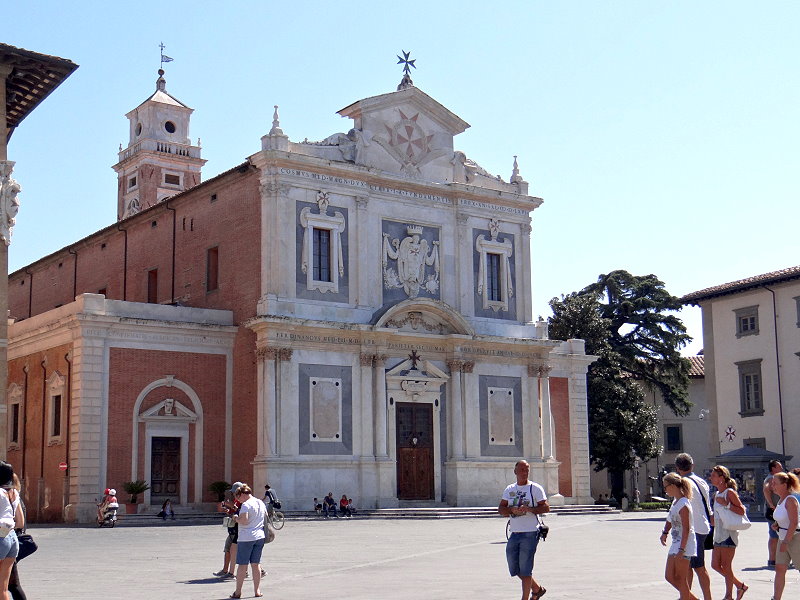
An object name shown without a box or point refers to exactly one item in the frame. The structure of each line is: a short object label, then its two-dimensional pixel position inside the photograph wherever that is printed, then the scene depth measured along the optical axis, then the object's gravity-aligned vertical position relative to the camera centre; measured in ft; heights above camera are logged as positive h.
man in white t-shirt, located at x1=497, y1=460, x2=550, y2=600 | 42.55 -2.83
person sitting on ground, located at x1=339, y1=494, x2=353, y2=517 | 120.47 -5.82
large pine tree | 175.22 +15.62
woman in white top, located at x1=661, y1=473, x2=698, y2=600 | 39.27 -3.00
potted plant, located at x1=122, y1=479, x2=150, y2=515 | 115.03 -3.55
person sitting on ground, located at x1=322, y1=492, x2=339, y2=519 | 119.34 -5.55
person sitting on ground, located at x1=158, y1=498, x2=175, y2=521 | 113.80 -5.63
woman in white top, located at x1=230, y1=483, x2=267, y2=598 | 48.73 -3.55
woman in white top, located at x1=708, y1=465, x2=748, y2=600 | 44.70 -3.57
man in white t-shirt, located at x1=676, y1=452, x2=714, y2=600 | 41.29 -2.32
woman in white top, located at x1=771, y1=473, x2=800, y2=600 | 43.29 -2.88
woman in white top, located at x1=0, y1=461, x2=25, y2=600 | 36.70 -2.29
